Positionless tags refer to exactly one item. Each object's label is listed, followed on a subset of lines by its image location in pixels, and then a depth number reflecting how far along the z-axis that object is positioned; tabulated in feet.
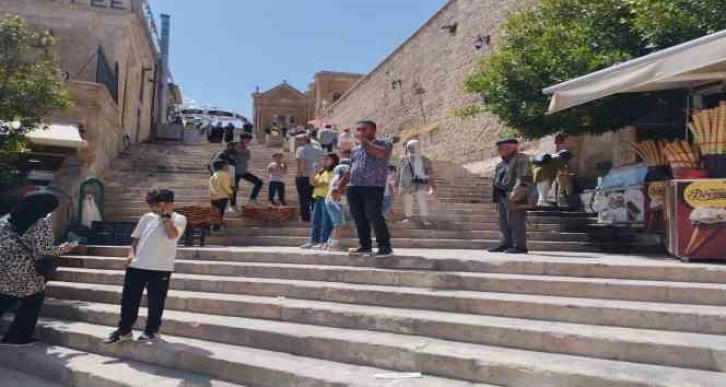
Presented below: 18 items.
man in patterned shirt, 19.42
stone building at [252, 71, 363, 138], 168.66
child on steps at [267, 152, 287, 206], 33.47
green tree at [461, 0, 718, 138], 29.25
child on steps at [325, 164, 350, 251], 22.82
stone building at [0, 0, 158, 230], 37.63
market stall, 17.87
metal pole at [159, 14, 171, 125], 87.19
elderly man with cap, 21.84
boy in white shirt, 15.61
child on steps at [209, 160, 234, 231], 28.30
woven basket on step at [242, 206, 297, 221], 29.60
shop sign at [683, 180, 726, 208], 17.92
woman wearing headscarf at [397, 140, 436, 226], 28.55
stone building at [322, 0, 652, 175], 62.18
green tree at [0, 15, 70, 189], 23.31
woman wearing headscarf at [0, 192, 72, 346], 16.76
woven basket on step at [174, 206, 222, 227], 25.54
